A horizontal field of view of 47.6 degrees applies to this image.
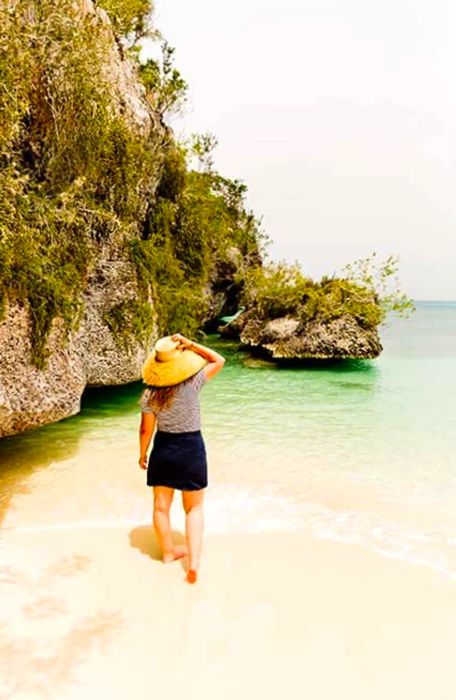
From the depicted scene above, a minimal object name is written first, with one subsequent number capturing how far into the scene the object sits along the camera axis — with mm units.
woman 4234
